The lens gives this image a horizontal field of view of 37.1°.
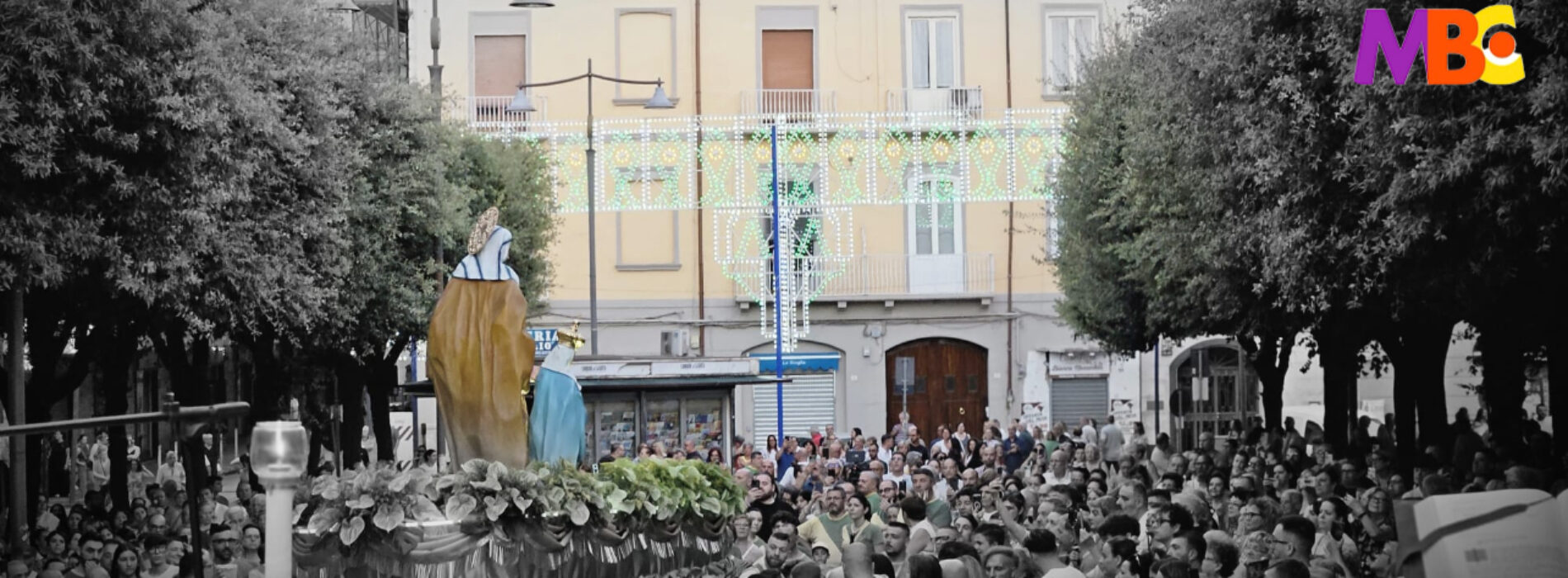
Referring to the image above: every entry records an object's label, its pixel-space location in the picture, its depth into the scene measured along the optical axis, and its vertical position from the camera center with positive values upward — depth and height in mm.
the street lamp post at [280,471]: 8156 -521
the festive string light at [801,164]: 45469 +2938
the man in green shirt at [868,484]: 20438 -1509
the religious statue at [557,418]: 15633 -675
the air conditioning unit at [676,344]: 45719 -578
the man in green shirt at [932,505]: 18125 -1534
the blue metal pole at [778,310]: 39688 +77
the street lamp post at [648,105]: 38406 +3428
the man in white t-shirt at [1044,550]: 13719 -1412
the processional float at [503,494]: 13773 -1084
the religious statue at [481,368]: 15305 -324
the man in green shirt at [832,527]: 16969 -1568
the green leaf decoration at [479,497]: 13727 -1075
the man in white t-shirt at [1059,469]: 24484 -1675
